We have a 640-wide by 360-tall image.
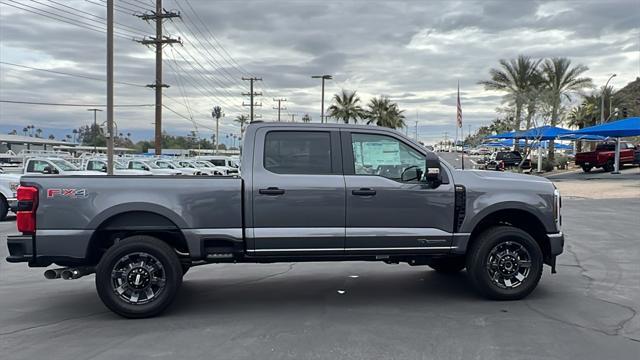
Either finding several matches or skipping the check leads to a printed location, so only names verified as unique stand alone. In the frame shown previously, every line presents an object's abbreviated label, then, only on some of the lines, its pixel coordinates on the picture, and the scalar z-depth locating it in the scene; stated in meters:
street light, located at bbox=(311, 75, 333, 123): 62.19
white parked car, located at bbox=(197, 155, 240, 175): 39.97
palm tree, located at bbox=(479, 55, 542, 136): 42.34
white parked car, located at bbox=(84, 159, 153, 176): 24.14
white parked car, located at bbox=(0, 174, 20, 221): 15.57
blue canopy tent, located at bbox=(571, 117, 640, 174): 28.55
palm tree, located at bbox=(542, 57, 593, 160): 41.45
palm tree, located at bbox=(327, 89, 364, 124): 70.62
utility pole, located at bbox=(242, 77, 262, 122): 70.81
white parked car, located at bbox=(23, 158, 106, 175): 18.69
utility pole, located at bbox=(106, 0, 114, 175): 23.92
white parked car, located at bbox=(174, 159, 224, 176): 33.59
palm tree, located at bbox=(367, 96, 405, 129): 75.44
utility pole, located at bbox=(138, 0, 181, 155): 35.31
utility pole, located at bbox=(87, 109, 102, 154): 121.98
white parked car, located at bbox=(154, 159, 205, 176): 30.44
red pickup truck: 35.88
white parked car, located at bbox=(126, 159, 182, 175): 27.07
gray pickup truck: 5.90
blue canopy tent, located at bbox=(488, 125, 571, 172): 36.45
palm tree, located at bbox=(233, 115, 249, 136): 115.14
